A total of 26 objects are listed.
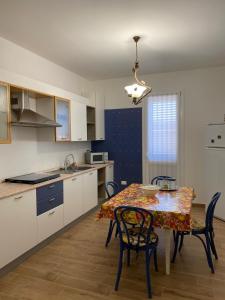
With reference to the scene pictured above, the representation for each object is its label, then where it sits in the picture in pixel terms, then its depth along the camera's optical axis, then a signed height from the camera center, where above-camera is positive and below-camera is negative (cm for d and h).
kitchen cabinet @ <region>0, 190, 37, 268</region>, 236 -93
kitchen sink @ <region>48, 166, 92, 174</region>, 385 -50
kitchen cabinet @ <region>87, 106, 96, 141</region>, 496 +42
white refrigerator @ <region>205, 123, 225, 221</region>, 382 -38
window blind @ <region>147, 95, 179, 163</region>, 469 +31
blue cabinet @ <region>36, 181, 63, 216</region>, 289 -73
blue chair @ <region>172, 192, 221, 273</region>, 242 -97
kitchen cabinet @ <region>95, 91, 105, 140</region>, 501 +62
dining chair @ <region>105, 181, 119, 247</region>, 299 -125
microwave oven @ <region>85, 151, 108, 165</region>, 493 -32
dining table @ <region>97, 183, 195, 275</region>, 216 -66
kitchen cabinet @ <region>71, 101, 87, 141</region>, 414 +41
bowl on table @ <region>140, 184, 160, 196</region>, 273 -59
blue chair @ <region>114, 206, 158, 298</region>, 209 -92
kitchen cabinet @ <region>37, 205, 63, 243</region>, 291 -109
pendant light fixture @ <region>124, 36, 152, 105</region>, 278 +66
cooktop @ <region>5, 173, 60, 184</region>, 290 -47
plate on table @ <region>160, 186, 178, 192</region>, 300 -63
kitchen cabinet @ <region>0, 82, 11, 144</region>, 269 +34
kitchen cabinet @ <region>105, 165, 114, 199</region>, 491 -70
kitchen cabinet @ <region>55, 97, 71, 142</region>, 368 +42
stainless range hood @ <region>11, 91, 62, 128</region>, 298 +41
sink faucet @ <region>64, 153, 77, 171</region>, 425 -38
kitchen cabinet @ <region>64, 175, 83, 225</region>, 347 -91
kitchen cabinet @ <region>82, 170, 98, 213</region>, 405 -90
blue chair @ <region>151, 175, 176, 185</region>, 366 -59
